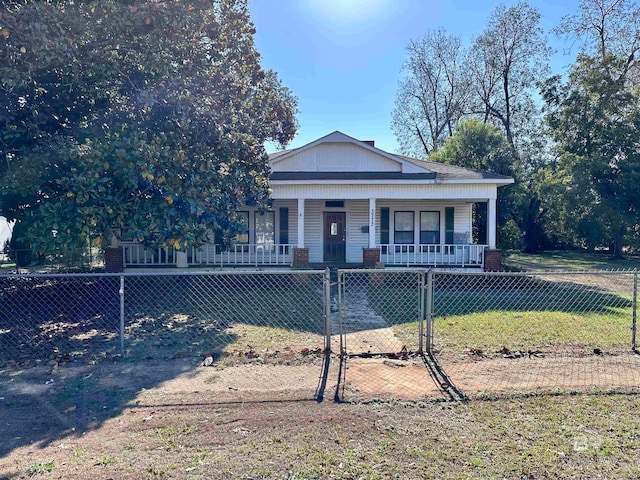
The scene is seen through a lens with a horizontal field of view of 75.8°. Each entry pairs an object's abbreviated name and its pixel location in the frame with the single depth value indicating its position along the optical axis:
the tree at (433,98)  36.34
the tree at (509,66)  32.47
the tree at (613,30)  27.02
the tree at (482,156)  23.55
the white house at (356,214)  14.18
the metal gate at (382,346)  4.72
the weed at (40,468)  3.05
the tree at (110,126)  6.39
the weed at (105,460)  3.17
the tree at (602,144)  22.06
